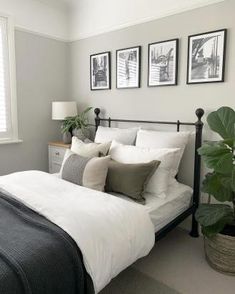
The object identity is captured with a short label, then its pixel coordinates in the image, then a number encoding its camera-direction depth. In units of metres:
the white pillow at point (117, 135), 2.76
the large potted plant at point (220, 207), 1.85
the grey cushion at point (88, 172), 2.09
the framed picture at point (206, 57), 2.31
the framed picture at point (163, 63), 2.60
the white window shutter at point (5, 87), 3.02
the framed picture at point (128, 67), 2.89
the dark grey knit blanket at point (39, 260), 1.10
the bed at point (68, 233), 1.18
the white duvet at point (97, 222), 1.40
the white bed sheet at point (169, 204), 1.98
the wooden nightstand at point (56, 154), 3.29
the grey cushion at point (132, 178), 2.03
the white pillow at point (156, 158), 2.18
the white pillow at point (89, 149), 2.41
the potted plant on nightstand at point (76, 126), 3.24
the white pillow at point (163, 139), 2.41
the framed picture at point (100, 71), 3.19
